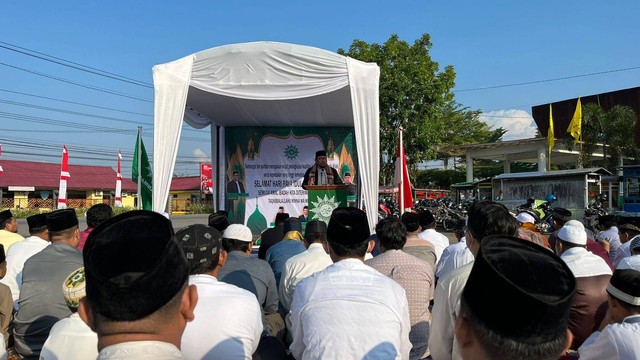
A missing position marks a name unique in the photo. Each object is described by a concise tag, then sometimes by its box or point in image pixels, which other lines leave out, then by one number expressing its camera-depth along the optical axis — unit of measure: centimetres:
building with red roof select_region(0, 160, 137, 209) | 3691
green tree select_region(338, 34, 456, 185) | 1719
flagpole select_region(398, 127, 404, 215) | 800
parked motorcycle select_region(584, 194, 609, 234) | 1498
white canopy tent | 696
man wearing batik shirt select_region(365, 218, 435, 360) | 353
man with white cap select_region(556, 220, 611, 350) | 330
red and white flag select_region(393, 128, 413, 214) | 804
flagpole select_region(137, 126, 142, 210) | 809
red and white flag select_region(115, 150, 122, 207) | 1673
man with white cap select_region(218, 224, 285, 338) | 378
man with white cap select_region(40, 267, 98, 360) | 232
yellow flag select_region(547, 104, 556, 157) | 2172
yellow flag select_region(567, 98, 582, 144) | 2109
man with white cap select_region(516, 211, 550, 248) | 466
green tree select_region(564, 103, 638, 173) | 2108
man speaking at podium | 998
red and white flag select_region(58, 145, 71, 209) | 932
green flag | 814
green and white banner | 1096
